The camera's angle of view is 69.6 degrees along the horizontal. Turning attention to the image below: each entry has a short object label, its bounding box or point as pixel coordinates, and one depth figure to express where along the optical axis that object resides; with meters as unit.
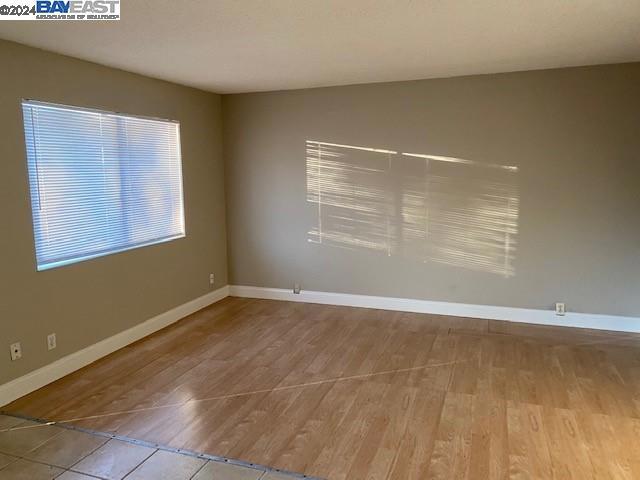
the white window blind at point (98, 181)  3.34
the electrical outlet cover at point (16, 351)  3.11
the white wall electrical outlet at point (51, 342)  3.38
